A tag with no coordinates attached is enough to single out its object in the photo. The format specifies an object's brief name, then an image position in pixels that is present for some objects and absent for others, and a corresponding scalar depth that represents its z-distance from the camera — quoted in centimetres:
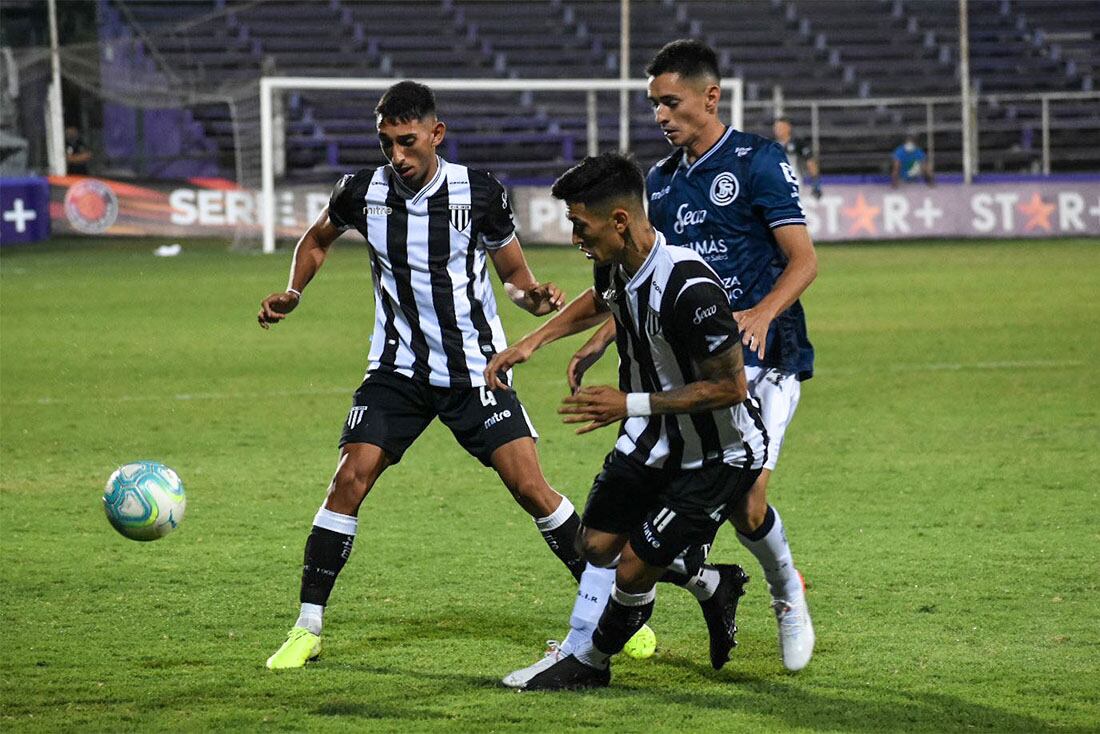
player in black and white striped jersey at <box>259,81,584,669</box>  1070
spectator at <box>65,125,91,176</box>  5447
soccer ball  1109
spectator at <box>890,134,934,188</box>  5894
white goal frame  4769
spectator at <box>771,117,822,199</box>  5250
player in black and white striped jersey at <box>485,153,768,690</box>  883
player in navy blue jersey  1025
